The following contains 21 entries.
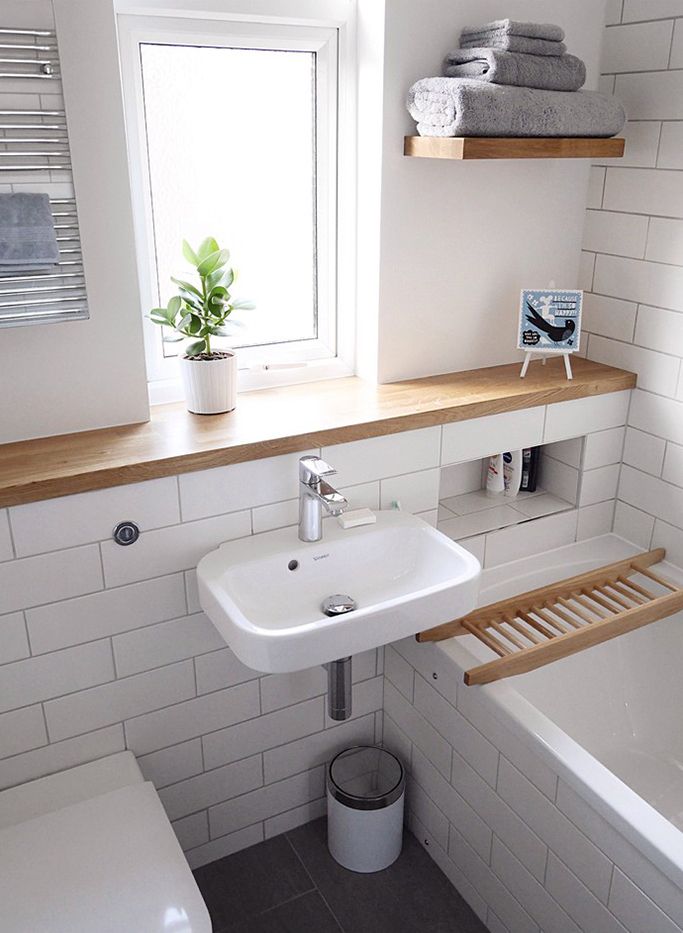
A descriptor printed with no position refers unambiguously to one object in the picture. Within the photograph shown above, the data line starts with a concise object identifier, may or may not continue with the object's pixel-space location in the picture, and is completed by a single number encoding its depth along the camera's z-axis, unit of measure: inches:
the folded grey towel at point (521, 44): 73.6
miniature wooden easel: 89.2
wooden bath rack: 75.8
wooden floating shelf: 73.2
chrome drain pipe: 74.8
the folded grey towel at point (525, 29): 73.3
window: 76.3
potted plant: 74.6
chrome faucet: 67.3
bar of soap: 75.4
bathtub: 83.5
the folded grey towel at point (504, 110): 72.1
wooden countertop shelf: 66.2
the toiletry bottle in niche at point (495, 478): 96.8
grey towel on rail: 62.8
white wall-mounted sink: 62.3
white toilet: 58.4
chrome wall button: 68.6
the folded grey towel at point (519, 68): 73.2
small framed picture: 89.3
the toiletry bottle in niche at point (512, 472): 96.3
